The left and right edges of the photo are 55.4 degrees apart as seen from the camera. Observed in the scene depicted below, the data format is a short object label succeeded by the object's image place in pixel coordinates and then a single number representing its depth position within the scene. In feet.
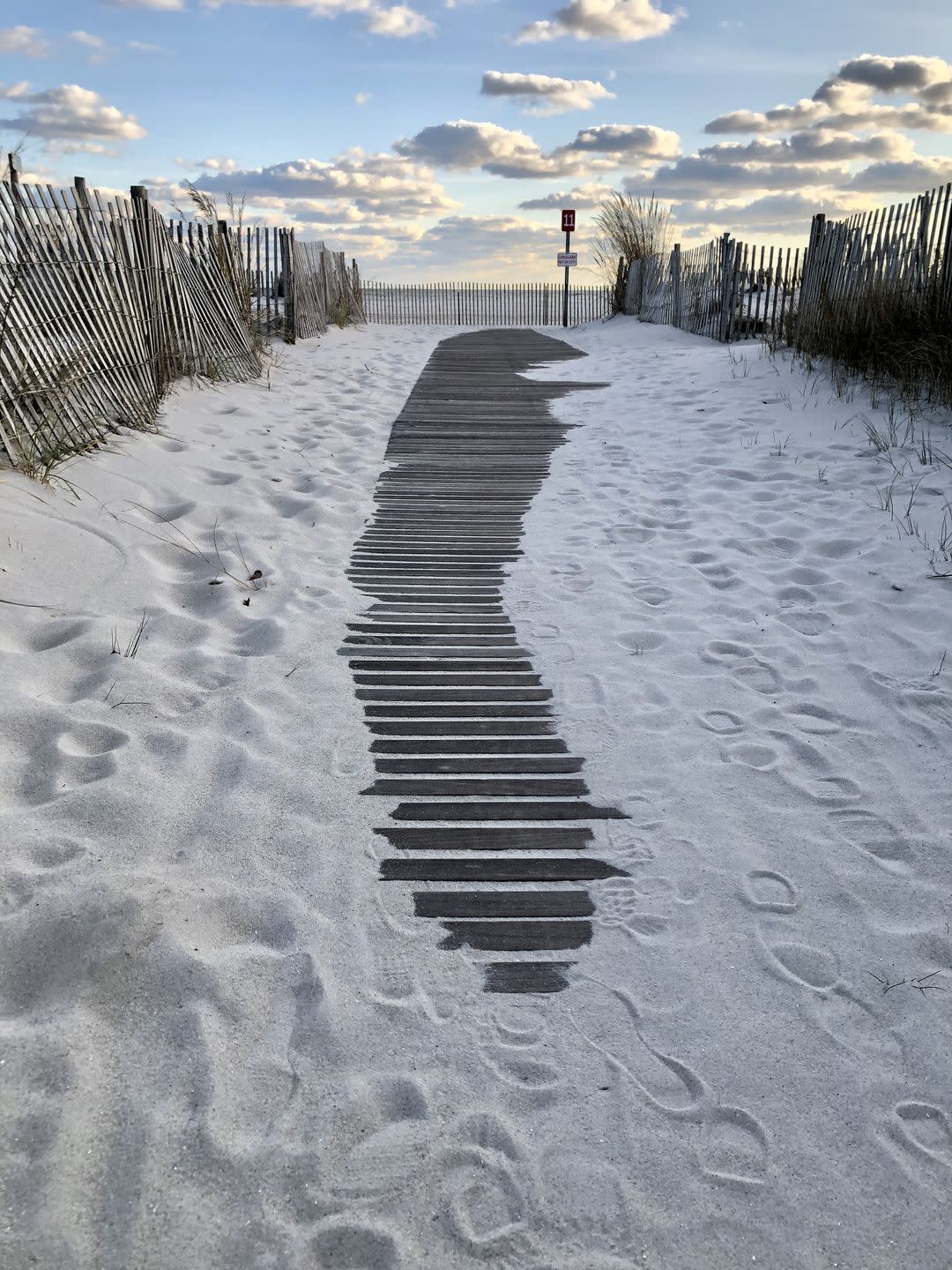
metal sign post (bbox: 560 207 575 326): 65.87
